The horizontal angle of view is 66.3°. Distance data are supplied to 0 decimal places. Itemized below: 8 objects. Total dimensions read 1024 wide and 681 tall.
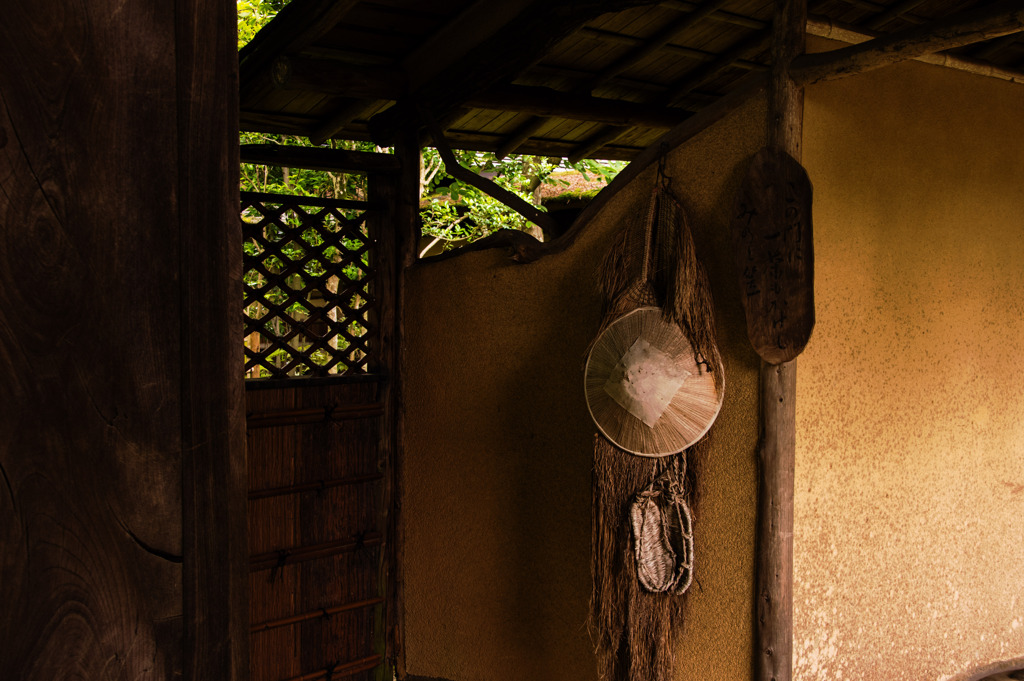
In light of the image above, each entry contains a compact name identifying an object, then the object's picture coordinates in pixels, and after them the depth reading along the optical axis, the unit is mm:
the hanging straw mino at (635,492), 2430
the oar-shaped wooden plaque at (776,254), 2195
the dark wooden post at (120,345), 879
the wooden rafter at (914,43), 1887
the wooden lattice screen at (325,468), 3318
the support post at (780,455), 2307
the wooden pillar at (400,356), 3723
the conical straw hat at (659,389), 2309
